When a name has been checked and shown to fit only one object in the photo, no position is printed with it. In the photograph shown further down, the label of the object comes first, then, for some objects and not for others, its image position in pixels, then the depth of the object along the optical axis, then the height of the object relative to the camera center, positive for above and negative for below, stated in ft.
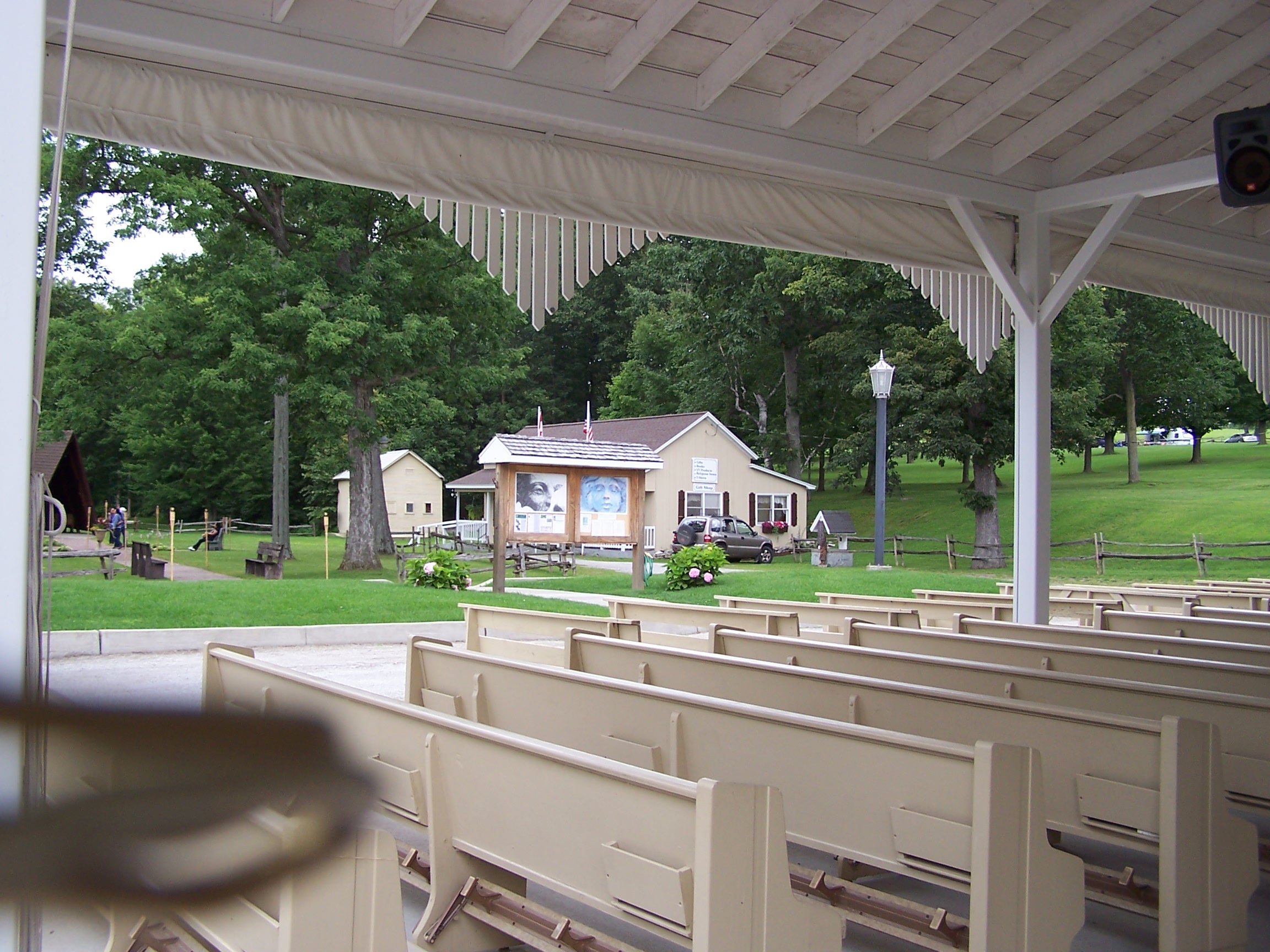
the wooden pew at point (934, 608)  25.61 -2.03
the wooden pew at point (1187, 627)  19.17 -1.83
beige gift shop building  120.16 +4.69
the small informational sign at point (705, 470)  121.49 +5.72
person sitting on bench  115.24 -1.84
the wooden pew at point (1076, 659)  13.58 -1.88
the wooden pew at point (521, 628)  20.42 -2.06
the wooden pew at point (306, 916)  1.18 -1.80
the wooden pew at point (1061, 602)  27.32 -2.00
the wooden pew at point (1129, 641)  15.75 -1.82
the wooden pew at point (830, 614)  21.88 -1.92
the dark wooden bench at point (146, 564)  64.39 -2.64
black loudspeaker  18.79 +6.34
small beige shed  167.43 +4.34
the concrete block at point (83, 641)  29.58 -3.36
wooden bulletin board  55.52 +0.89
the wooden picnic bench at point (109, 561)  54.81 -2.54
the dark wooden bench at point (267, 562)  74.54 -2.95
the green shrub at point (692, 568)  56.95 -2.37
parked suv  106.52 -1.40
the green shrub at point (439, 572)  51.08 -2.40
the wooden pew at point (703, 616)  20.71 -1.85
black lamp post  63.98 +4.54
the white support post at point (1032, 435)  24.20 +1.99
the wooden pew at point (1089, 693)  11.44 -1.93
